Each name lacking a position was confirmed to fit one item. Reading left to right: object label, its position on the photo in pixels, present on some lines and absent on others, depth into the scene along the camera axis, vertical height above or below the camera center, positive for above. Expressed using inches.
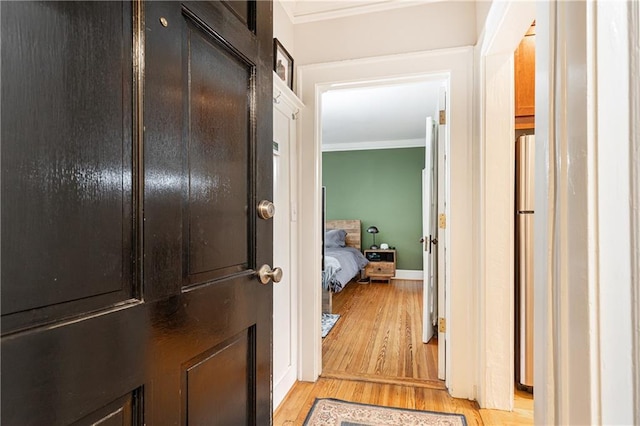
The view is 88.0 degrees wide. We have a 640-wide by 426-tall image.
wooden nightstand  228.8 -36.3
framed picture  79.2 +38.1
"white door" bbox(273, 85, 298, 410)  78.3 -8.8
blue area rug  131.2 -46.6
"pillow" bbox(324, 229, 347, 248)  235.6 -18.0
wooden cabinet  86.7 +36.1
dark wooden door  18.0 +0.0
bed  170.6 -25.4
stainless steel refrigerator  82.0 -12.2
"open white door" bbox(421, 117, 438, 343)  110.3 -10.2
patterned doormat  71.6 -45.5
